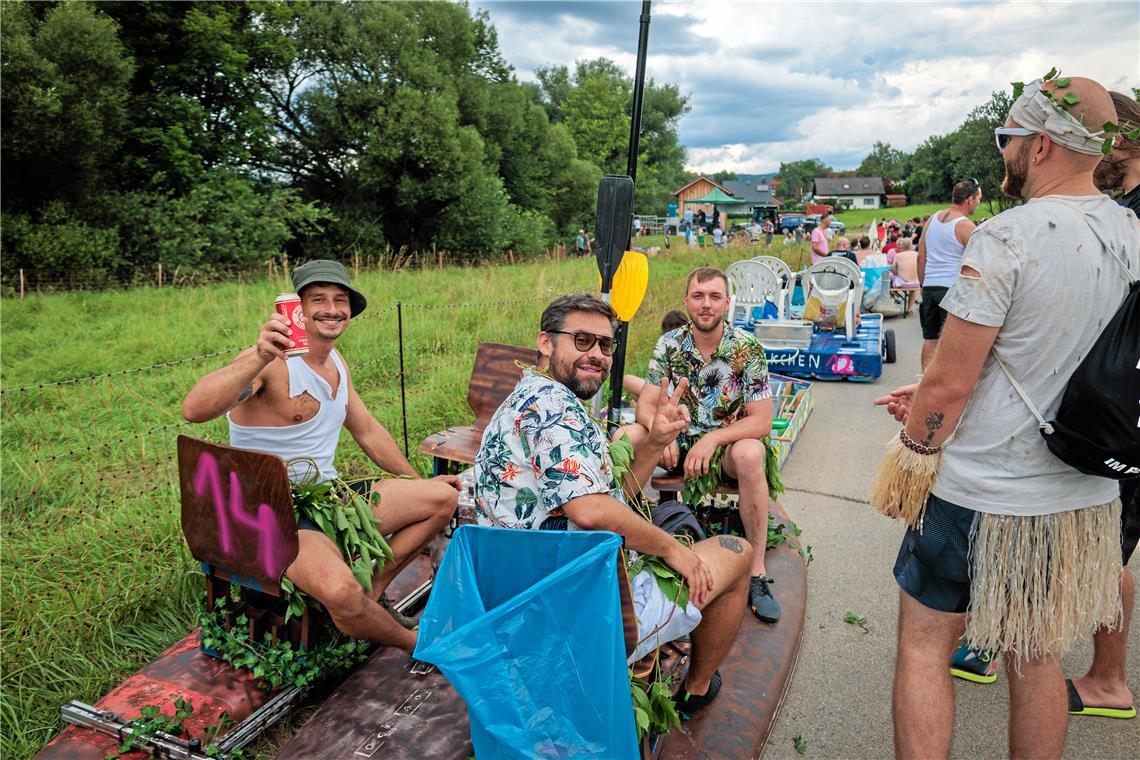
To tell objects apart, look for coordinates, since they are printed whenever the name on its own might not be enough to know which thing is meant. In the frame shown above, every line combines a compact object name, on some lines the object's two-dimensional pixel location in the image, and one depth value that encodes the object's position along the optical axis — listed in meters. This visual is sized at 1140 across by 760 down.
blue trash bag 1.59
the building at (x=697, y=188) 85.88
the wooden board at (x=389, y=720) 2.28
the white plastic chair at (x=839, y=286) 8.77
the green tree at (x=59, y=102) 10.35
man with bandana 1.80
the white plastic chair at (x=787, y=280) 9.80
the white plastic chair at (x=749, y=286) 9.27
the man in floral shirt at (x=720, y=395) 3.40
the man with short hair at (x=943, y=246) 6.25
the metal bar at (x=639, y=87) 3.65
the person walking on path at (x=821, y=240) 12.31
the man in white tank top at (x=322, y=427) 2.46
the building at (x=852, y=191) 96.64
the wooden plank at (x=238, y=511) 2.36
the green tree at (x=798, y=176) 111.44
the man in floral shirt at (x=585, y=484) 2.01
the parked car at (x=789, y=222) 42.18
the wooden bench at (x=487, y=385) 4.15
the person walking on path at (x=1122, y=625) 2.33
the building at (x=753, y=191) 83.51
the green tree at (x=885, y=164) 116.94
